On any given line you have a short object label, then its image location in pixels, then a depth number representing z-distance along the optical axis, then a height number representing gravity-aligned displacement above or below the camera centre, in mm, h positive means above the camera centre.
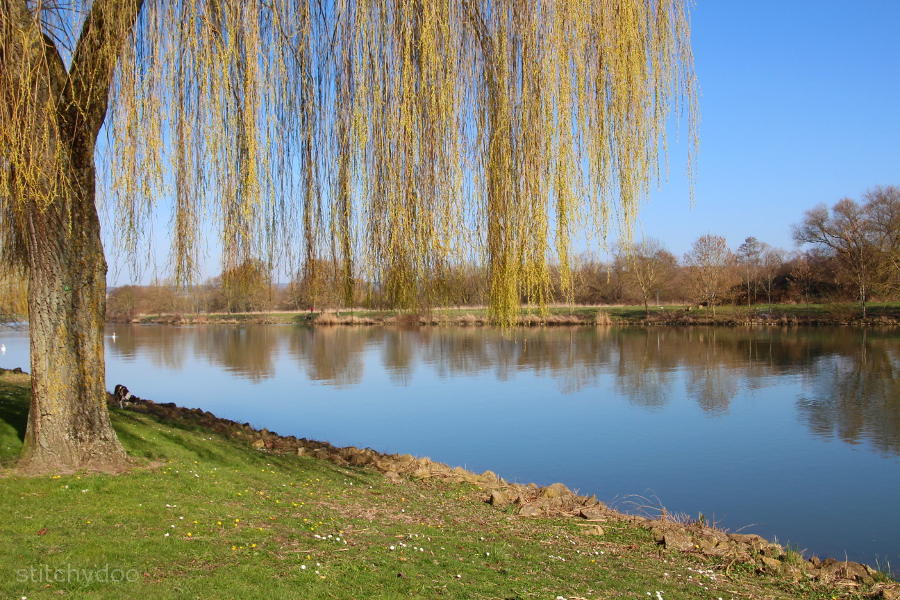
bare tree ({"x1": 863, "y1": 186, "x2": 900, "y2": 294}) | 33969 +3664
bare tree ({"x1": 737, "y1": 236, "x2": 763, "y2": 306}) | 42562 +2801
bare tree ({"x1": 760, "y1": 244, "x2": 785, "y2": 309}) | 42844 +2248
